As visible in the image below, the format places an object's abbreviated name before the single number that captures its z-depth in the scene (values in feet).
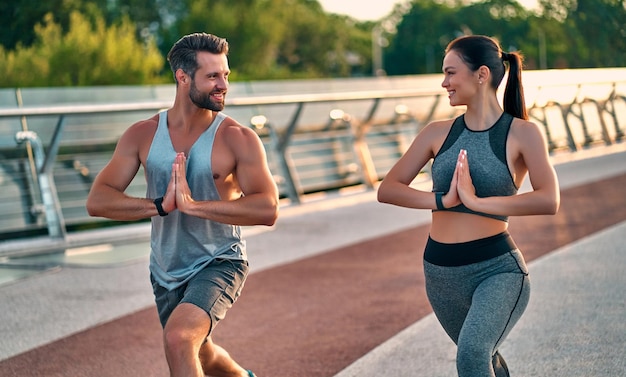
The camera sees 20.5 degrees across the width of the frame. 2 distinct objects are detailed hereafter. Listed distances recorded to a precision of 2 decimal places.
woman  20.92
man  22.06
